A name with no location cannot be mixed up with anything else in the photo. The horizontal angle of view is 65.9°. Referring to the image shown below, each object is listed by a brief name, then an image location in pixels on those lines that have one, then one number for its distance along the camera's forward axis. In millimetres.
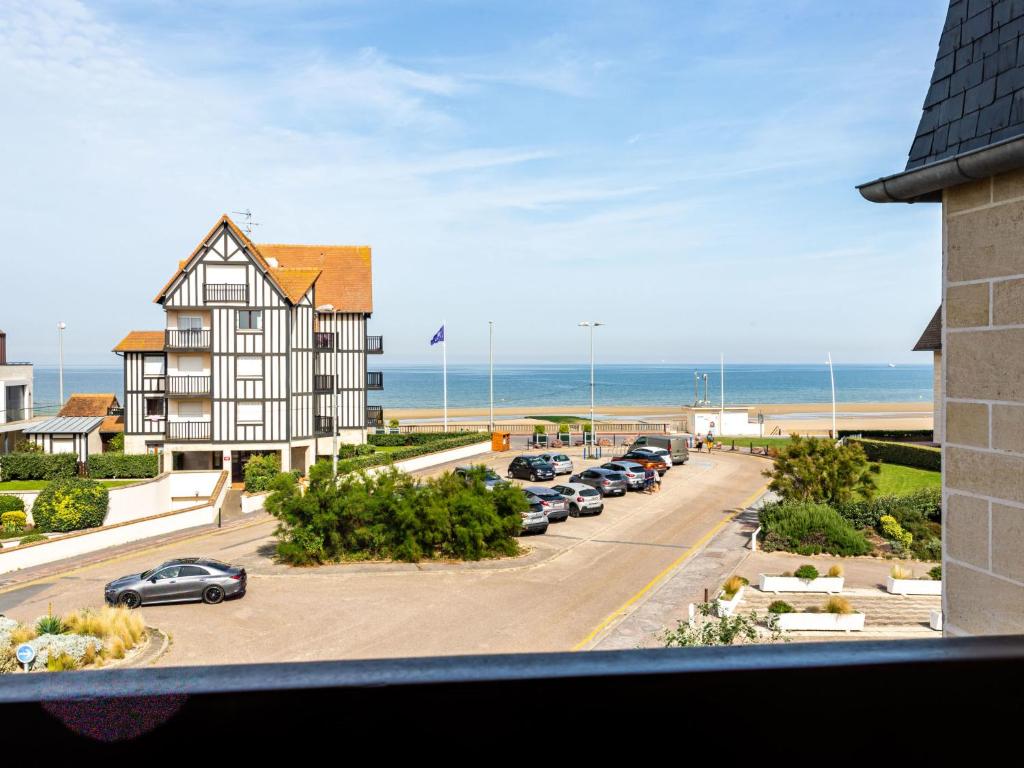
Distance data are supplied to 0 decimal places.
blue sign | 13600
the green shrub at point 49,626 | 16125
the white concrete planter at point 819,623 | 16312
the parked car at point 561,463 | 38856
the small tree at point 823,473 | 27797
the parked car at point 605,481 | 33594
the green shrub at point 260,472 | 32969
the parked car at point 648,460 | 39594
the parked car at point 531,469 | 37375
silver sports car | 18625
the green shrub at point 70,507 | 26688
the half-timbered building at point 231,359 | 36875
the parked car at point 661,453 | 40594
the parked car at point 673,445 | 43844
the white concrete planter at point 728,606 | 16334
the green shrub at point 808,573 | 19891
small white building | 58312
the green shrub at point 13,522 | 26828
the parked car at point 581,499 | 29688
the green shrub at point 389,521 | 22969
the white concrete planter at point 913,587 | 19531
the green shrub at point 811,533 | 24344
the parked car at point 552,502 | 28195
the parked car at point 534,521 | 26531
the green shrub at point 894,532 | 25000
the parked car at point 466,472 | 25516
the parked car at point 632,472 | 34750
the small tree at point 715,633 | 12805
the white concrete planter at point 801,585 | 19703
